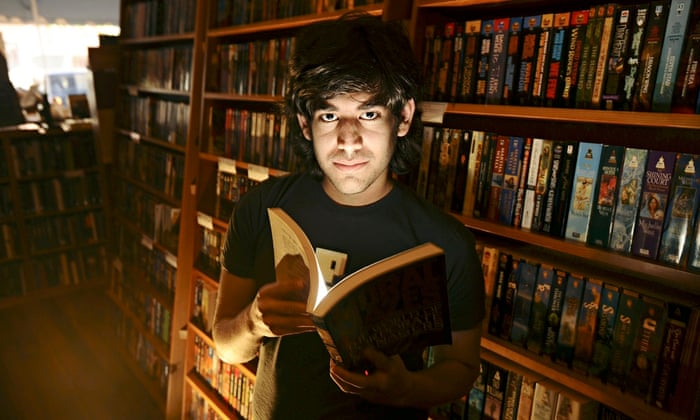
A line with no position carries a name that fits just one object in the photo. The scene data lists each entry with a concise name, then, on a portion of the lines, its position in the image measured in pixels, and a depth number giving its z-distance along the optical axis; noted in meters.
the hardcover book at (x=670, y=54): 0.81
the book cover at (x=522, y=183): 1.05
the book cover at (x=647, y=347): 0.88
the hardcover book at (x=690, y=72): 0.80
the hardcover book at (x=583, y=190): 0.96
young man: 0.90
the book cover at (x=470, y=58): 1.11
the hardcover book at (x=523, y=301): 1.07
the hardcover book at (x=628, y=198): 0.89
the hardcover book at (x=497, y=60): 1.06
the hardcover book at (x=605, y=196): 0.93
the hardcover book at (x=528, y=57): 1.01
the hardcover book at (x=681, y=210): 0.82
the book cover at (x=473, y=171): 1.13
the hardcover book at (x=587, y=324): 0.97
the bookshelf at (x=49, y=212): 3.16
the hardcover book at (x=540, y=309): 1.04
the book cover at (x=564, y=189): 0.99
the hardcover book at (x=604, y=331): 0.94
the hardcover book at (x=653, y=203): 0.86
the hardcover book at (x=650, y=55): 0.84
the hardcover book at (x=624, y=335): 0.91
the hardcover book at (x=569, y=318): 0.99
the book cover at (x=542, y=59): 0.99
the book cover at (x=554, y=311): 1.02
